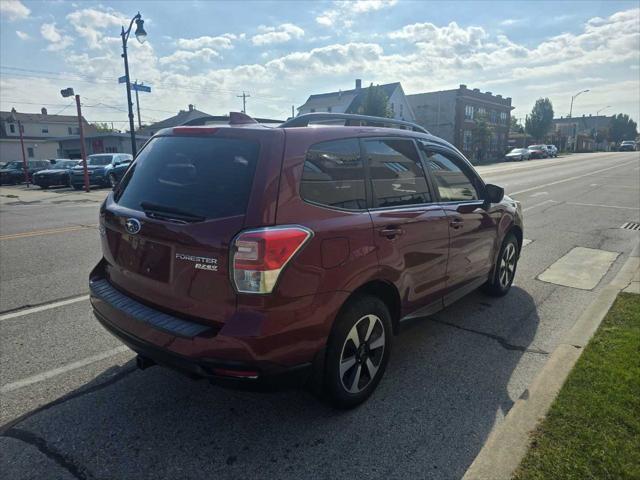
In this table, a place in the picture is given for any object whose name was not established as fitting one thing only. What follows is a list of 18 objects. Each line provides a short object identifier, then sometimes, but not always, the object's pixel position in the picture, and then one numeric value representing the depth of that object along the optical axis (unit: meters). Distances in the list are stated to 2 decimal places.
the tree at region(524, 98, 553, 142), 76.12
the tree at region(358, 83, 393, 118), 43.12
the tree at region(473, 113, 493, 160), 56.09
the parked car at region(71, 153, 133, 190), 22.16
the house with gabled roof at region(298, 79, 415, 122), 56.72
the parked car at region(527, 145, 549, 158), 59.22
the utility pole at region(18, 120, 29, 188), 27.67
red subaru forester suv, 2.40
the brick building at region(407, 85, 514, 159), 58.56
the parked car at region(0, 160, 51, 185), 29.77
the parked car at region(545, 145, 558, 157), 63.71
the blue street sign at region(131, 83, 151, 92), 21.83
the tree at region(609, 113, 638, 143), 123.50
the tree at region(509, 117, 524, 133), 98.23
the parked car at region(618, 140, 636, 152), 96.93
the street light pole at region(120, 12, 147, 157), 19.72
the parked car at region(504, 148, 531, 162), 53.84
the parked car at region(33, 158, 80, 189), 24.11
